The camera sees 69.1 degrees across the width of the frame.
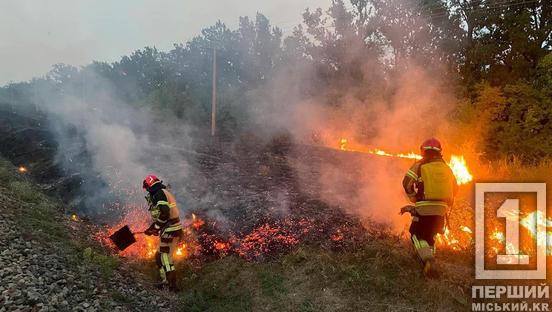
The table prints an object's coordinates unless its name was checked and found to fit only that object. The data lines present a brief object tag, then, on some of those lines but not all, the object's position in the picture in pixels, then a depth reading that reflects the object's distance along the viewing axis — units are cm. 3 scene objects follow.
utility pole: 2386
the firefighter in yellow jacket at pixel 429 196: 596
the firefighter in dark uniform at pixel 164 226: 696
